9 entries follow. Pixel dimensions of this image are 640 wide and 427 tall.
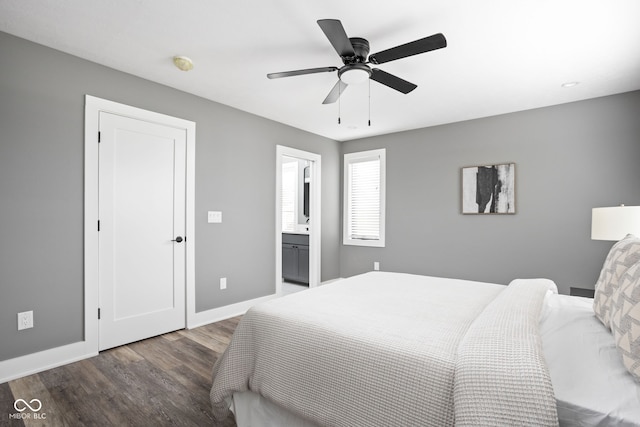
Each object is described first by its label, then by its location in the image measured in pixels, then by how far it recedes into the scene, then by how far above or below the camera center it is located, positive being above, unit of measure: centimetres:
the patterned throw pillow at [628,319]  98 -35
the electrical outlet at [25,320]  232 -76
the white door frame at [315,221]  493 -8
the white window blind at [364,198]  495 +29
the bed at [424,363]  96 -54
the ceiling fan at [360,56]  184 +103
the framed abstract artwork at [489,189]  385 +34
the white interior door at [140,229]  274 -12
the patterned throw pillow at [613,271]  135 -25
